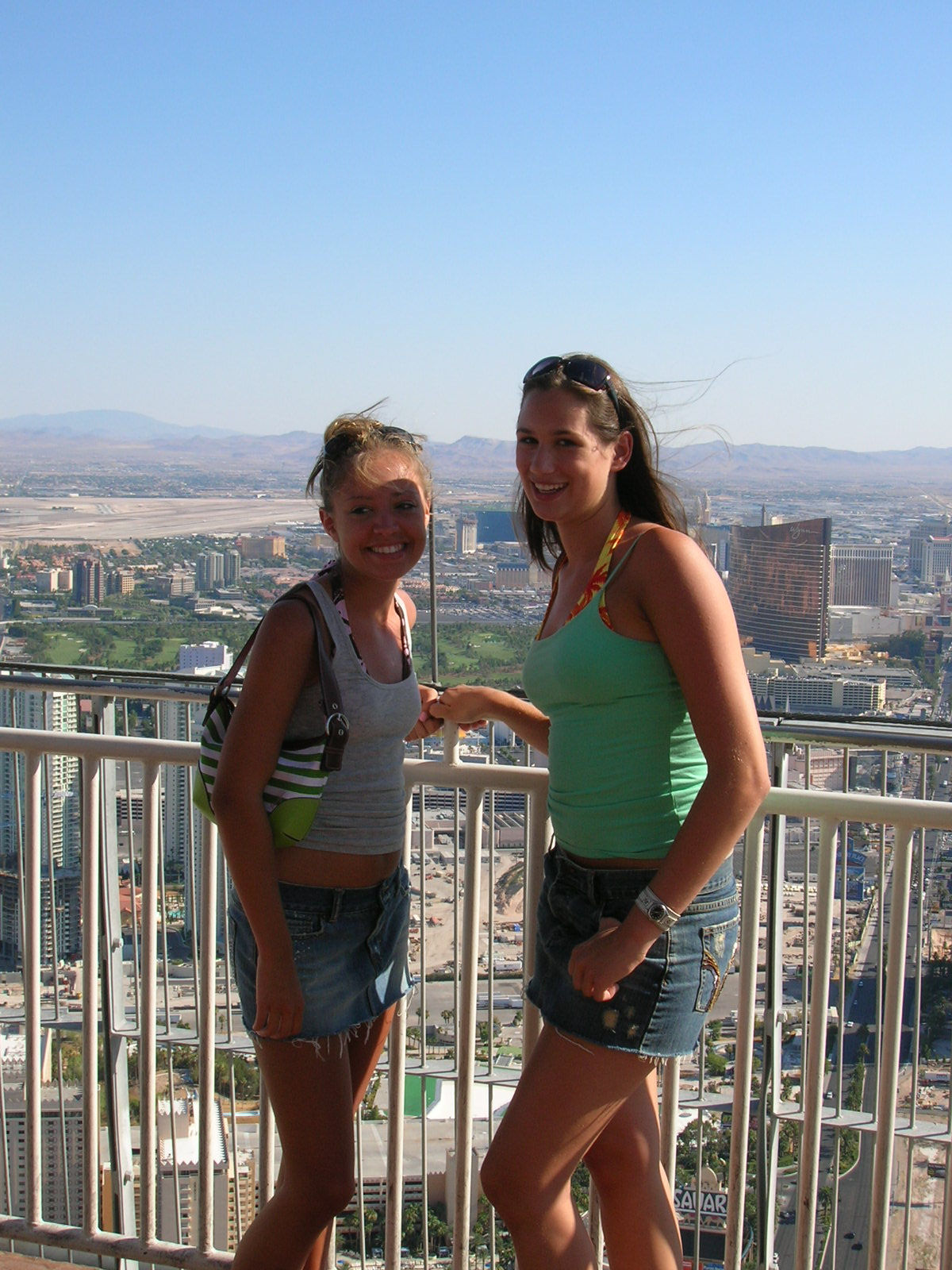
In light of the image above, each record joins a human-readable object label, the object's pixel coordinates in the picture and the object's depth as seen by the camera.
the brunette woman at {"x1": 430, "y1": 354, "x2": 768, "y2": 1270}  1.80
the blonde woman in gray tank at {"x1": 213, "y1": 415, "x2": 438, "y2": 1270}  2.02
